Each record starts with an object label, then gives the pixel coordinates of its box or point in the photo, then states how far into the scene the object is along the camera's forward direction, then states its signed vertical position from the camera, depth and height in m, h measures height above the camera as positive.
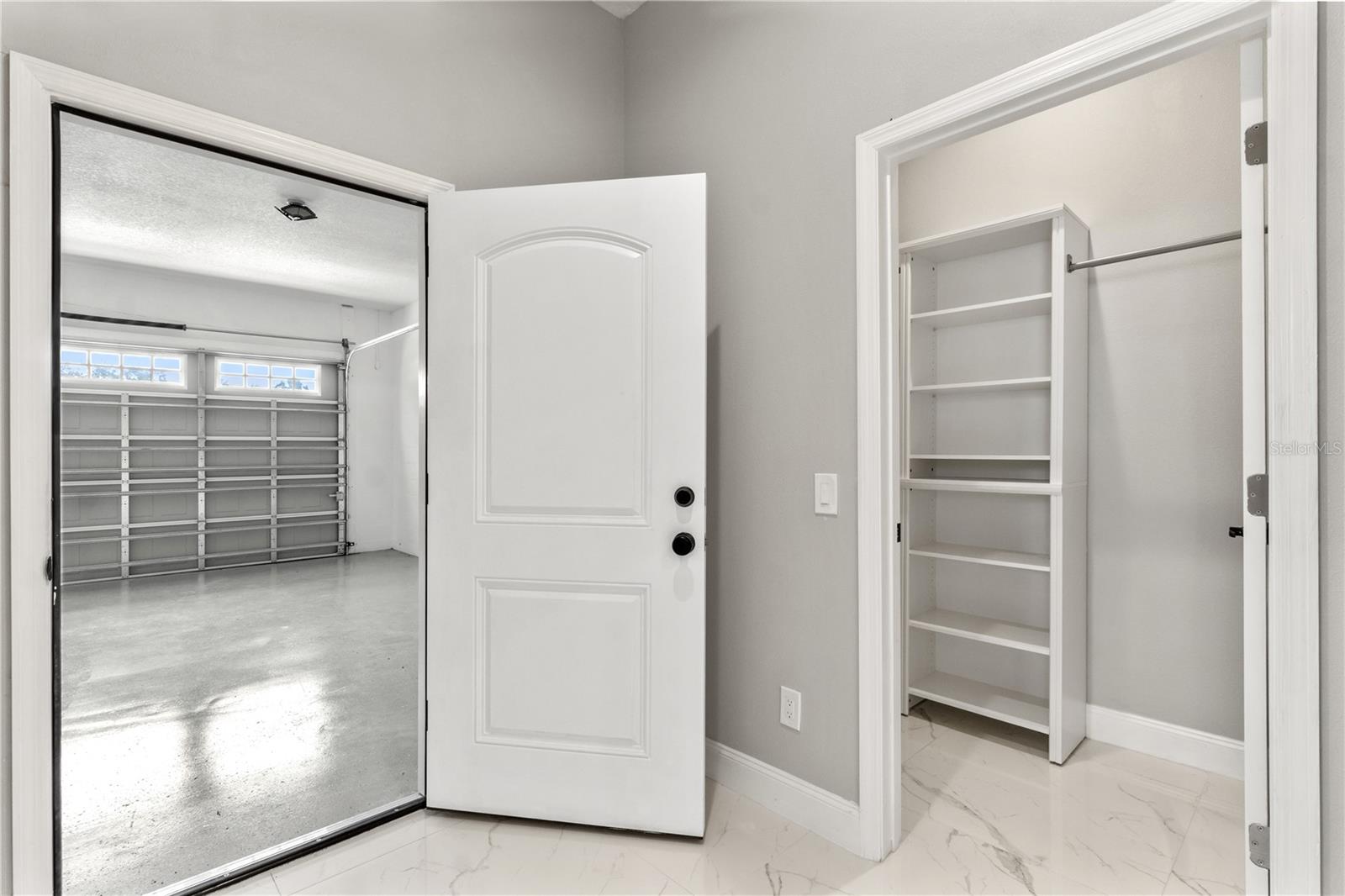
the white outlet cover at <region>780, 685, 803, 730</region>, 2.01 -0.84
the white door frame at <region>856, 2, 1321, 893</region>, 1.15 +0.22
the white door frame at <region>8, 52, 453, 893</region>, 1.39 +0.00
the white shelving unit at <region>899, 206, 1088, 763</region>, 2.45 -0.12
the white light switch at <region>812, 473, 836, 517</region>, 1.91 -0.15
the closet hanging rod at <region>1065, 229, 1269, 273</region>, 2.23 +0.72
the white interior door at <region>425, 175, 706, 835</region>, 1.94 -0.18
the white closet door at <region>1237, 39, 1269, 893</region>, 1.22 -0.03
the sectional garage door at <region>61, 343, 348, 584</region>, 5.92 -0.14
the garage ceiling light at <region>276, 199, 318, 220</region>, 4.11 +1.54
